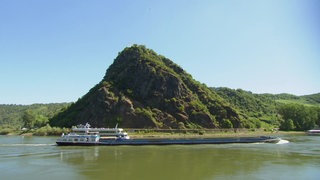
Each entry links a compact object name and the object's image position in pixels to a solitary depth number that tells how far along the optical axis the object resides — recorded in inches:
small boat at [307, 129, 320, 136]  7437.5
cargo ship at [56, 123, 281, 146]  3949.3
